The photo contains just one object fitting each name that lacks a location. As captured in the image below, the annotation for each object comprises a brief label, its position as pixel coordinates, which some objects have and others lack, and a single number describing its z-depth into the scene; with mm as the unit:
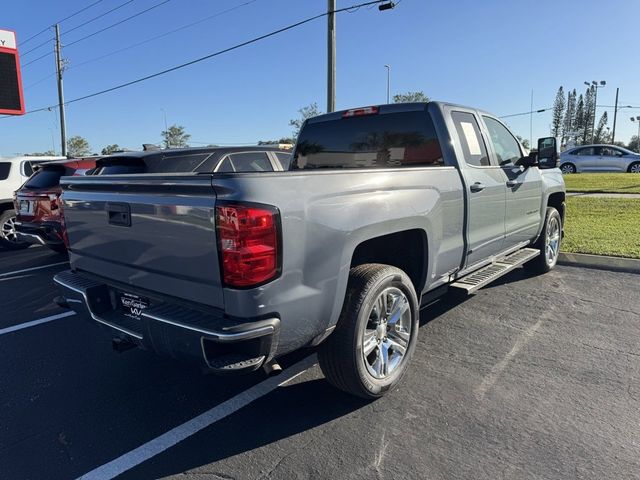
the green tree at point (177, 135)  76450
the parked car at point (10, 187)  9797
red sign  15570
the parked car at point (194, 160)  6117
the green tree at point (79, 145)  80362
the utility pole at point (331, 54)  14586
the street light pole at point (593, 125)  94438
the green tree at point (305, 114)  52156
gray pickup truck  2480
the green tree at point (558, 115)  98750
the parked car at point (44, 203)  7555
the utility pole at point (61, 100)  29062
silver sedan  24328
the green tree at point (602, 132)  108862
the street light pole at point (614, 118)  70875
